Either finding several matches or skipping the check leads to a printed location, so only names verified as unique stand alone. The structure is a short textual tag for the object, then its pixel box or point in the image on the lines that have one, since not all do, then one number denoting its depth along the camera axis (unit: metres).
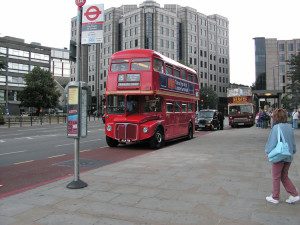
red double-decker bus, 15.30
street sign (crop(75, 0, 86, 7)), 7.56
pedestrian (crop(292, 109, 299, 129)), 28.33
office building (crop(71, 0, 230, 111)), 95.69
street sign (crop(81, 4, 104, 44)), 7.65
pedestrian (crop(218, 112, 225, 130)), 32.22
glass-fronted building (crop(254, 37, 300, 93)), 105.81
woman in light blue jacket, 6.24
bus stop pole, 7.44
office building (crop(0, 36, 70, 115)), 88.00
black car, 29.97
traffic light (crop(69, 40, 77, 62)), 7.78
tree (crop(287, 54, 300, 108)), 31.22
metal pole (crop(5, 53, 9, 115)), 87.03
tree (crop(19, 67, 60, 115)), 65.94
